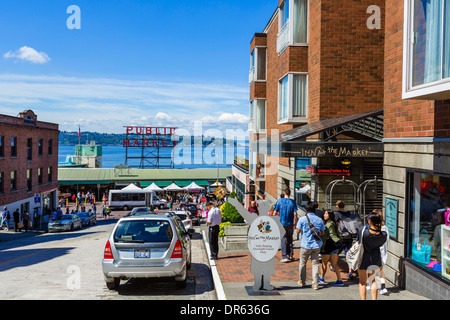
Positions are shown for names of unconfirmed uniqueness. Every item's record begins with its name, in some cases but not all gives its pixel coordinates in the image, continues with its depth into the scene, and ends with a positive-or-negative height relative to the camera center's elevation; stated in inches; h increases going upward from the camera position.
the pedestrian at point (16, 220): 1208.4 -198.5
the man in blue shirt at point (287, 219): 440.5 -67.6
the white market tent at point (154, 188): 2125.5 -182.3
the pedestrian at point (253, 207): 642.2 -82.7
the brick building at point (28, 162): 1393.9 -47.3
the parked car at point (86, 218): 1381.6 -219.8
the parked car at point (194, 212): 1225.4 -192.8
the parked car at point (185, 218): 886.7 -143.6
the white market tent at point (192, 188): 2212.1 -185.9
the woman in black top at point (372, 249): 270.5 -60.8
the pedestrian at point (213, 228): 479.6 -84.9
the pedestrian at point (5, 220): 1238.9 -203.7
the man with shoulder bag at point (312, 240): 327.0 -66.1
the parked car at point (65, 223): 1193.0 -205.9
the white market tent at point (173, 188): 2213.3 -188.2
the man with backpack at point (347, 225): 370.3 -61.1
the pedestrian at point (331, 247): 343.3 -75.3
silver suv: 334.0 -81.1
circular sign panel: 325.4 -65.5
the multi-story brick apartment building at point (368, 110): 302.7 +46.9
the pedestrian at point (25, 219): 1237.8 -205.7
